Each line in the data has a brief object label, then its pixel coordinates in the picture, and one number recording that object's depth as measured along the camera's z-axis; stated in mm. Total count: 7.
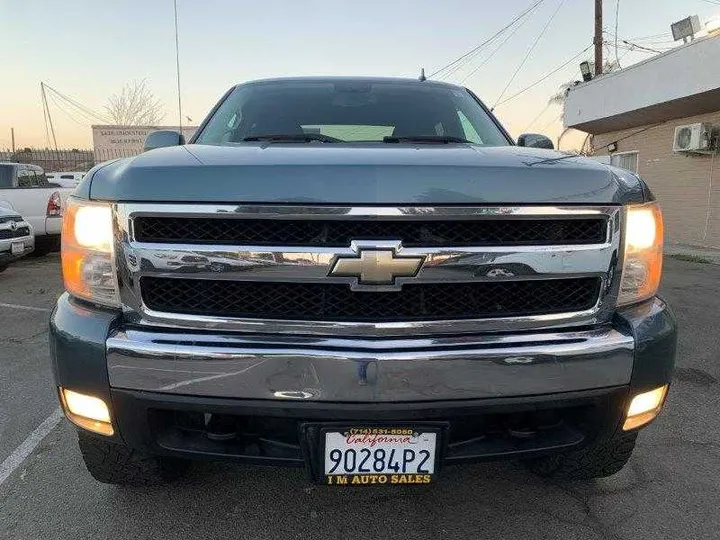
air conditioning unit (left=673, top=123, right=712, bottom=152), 11148
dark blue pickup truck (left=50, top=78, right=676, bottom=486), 1694
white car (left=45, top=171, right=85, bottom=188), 12047
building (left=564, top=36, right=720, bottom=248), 10938
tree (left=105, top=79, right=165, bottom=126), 45219
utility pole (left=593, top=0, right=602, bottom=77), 16047
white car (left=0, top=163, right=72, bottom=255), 9305
